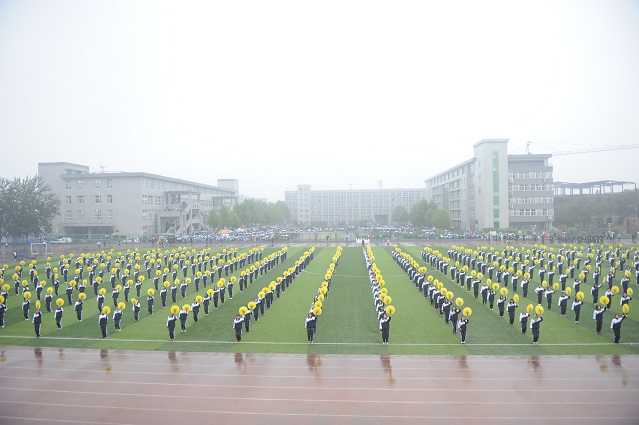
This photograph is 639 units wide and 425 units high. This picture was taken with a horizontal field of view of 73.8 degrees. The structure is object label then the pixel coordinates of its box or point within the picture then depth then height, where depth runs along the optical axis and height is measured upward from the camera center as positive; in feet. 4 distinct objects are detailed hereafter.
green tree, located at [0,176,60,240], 134.92 +5.77
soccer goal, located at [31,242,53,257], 144.17 -8.33
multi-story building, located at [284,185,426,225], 479.82 +20.11
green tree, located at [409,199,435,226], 259.39 +4.29
